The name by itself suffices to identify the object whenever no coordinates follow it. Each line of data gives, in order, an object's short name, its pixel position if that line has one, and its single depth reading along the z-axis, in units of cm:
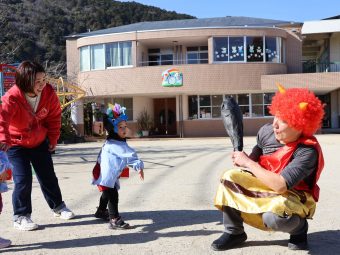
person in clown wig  363
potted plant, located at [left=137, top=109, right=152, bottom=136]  3080
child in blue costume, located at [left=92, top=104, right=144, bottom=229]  491
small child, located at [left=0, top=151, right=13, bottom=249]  435
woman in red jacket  491
